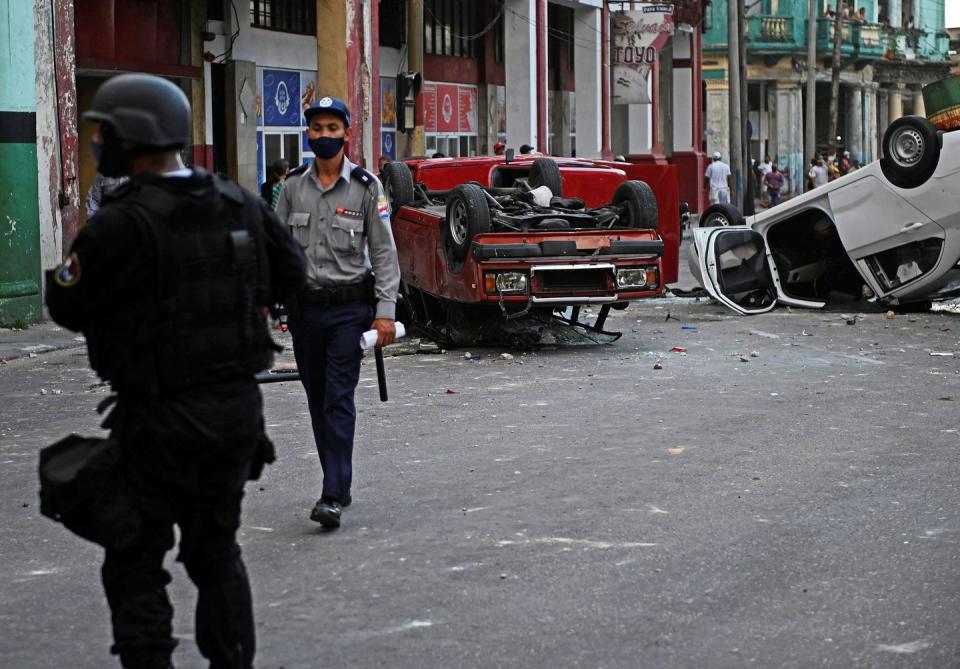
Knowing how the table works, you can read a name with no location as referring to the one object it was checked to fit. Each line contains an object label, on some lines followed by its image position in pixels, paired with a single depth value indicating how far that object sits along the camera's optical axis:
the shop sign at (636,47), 38.22
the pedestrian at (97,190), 15.55
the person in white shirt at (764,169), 51.18
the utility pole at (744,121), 41.00
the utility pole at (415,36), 27.17
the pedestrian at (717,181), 38.81
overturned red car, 13.80
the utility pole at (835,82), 51.31
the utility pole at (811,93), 47.25
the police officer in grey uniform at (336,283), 7.04
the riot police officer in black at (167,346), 4.22
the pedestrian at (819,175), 42.69
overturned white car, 16.17
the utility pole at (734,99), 39.47
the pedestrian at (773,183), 49.44
